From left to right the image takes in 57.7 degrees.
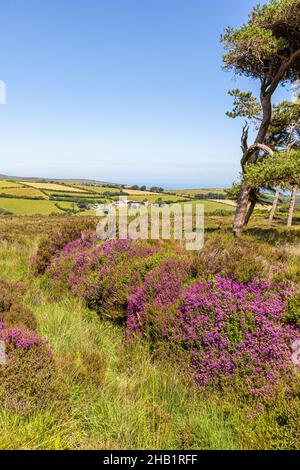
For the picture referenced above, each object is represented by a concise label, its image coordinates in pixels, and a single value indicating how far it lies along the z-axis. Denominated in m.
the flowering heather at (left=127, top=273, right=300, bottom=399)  3.41
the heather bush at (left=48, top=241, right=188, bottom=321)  5.75
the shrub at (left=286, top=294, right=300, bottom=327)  3.65
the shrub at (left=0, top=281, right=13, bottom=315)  5.12
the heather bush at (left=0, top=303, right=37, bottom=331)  4.55
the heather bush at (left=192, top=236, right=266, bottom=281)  4.43
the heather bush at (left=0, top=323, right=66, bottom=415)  2.92
